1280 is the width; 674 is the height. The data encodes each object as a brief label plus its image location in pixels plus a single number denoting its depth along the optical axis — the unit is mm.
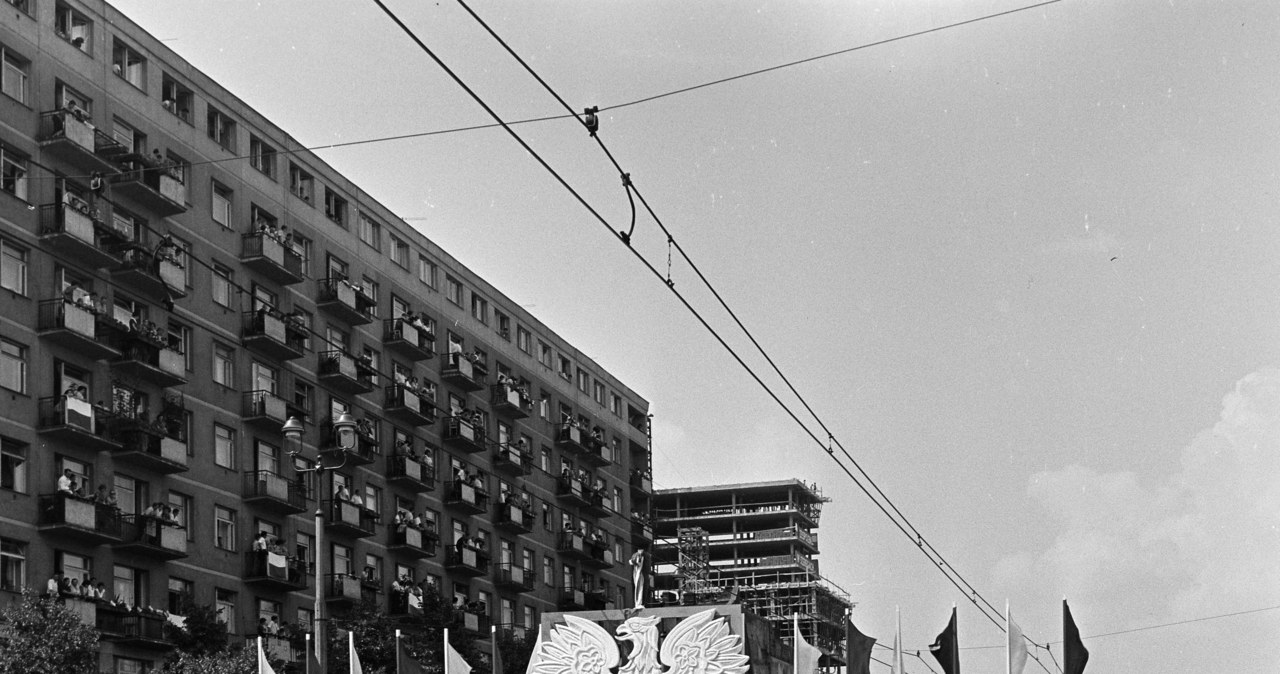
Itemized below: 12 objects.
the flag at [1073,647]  38438
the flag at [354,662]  35656
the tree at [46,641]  43250
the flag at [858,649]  36875
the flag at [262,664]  36025
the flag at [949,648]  38656
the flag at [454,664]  34406
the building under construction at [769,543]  148125
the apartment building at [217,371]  51406
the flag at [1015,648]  38625
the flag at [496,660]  36359
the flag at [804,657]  34500
